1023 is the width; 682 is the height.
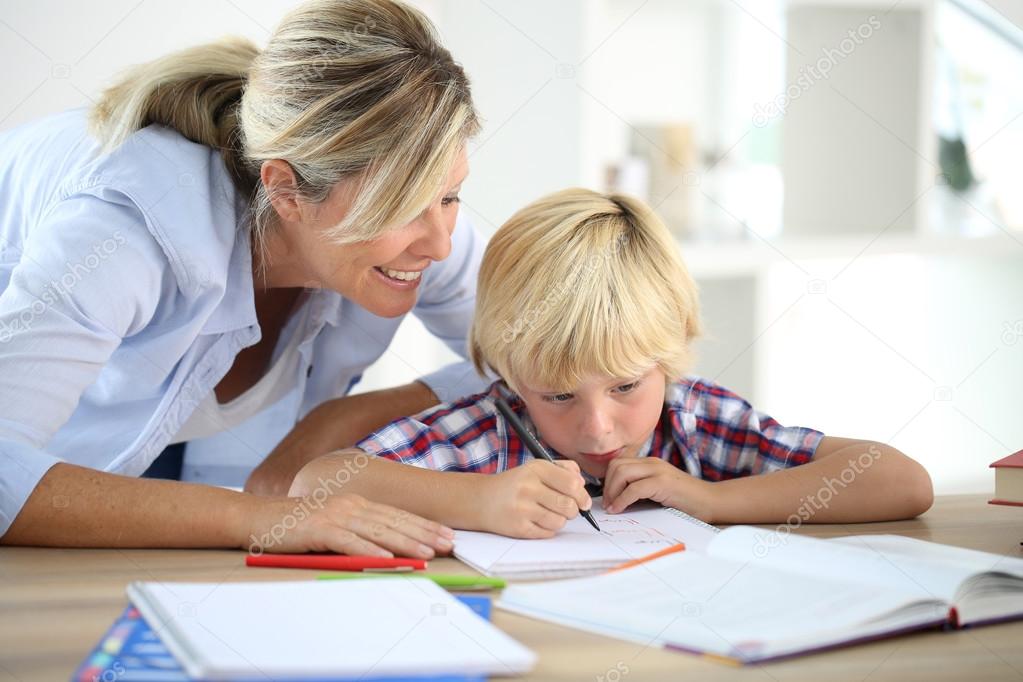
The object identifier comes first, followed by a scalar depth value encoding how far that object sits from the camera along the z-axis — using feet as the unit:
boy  3.87
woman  3.46
